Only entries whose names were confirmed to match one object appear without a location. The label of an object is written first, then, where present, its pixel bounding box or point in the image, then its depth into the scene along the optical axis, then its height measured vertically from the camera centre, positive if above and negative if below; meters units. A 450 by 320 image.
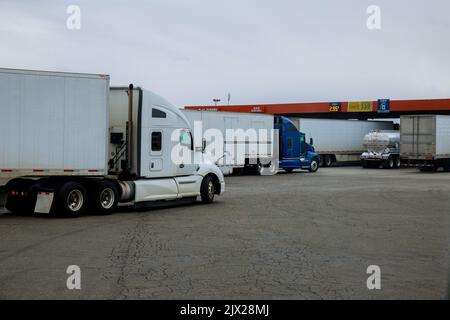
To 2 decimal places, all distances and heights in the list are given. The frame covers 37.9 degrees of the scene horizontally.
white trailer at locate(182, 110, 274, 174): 33.11 +0.57
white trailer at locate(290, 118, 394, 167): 46.56 +1.02
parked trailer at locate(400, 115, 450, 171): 40.66 +0.65
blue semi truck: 37.84 +0.08
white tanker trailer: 47.50 +0.08
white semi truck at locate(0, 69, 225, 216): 14.91 +0.11
